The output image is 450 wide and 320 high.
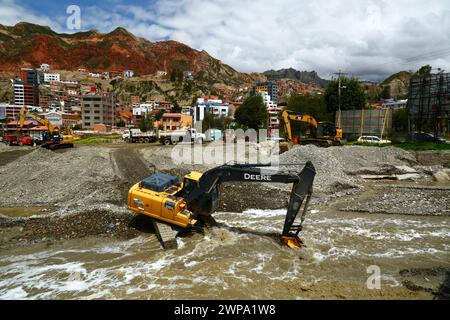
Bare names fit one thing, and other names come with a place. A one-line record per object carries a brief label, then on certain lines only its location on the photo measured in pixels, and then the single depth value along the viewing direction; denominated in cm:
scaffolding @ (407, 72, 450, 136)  2992
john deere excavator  717
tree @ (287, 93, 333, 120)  4344
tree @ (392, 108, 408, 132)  4430
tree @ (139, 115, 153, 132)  6781
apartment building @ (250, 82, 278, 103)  18675
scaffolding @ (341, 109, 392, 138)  3186
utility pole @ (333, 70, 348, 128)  3471
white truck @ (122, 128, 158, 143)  3706
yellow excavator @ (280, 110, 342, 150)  2480
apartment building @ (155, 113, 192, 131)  7650
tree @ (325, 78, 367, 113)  4300
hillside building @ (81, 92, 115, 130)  9088
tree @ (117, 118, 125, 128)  10219
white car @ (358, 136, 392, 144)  2915
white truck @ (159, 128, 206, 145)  3297
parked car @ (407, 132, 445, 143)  2917
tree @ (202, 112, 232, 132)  6228
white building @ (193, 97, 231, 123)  9734
